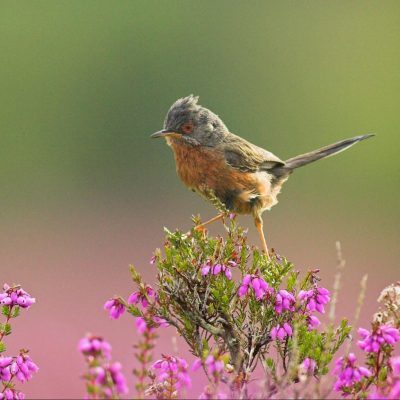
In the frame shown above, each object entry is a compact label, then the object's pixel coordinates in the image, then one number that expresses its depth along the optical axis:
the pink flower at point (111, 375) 5.27
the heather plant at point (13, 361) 7.25
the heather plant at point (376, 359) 6.65
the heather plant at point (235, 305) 7.49
